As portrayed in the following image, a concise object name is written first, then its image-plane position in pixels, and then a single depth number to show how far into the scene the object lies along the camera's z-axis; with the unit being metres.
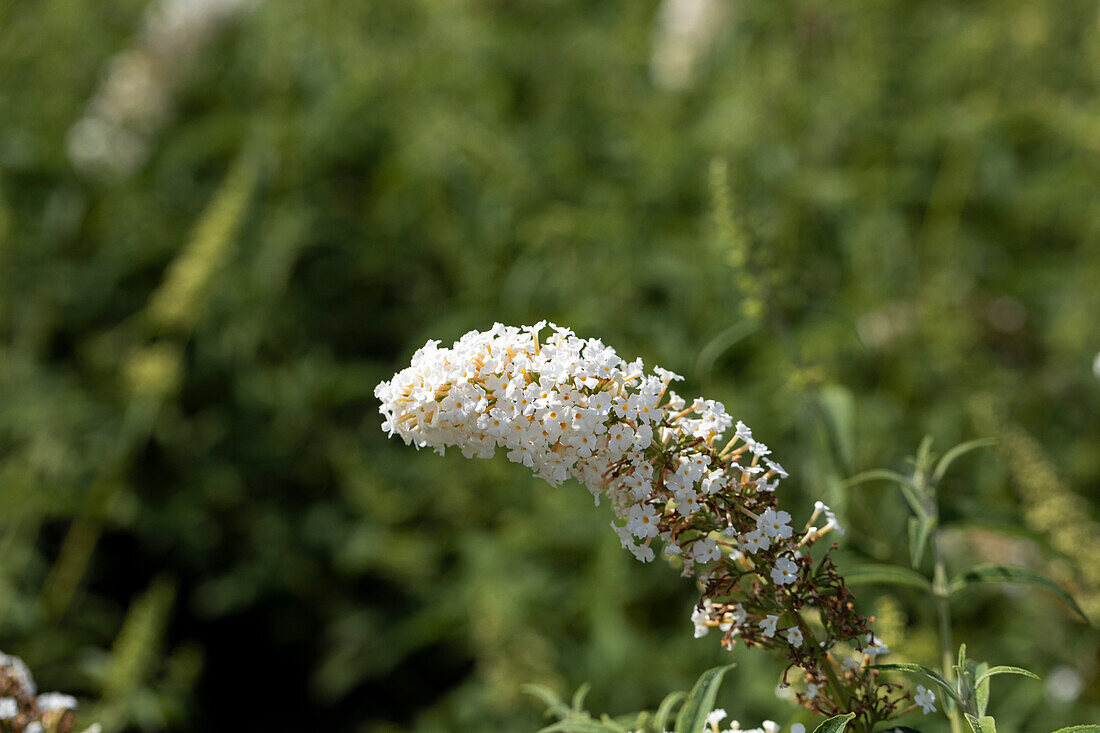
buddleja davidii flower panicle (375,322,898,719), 0.70
